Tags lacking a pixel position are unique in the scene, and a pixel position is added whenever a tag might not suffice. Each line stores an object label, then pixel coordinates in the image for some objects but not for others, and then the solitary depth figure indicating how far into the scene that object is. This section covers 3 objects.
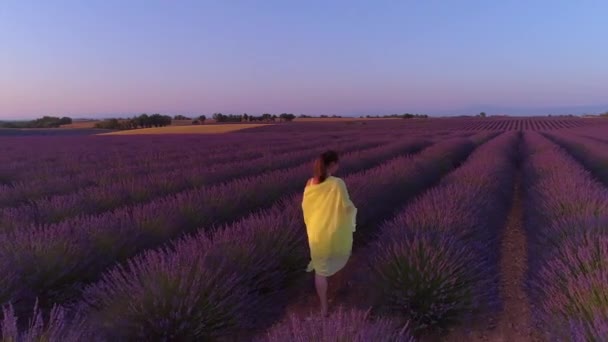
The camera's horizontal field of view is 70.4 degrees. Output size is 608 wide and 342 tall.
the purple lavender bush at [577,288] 2.45
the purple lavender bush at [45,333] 1.80
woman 3.33
